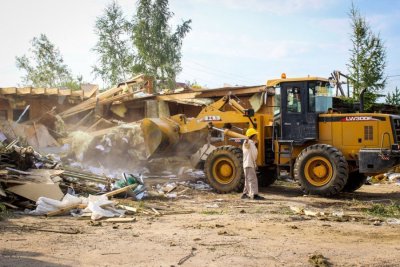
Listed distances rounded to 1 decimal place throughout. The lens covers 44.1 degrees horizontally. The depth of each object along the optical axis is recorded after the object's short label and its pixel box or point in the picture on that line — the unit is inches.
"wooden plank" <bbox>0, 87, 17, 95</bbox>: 764.6
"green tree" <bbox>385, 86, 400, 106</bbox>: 743.1
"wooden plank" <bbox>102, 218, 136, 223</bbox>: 334.3
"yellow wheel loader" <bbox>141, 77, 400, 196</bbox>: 449.4
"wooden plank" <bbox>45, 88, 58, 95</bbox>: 775.7
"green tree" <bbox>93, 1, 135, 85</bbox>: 1449.3
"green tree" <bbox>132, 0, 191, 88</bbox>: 1327.5
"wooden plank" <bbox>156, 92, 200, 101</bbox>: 756.0
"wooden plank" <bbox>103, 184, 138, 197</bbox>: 418.0
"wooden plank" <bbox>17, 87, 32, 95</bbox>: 765.9
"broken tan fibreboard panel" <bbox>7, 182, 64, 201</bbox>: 377.7
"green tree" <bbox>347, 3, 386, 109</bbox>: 749.9
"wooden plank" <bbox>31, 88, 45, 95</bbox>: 769.6
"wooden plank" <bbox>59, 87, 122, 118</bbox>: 761.0
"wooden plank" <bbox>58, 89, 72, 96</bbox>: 792.3
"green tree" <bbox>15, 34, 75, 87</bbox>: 1750.7
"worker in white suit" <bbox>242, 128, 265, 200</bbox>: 465.4
